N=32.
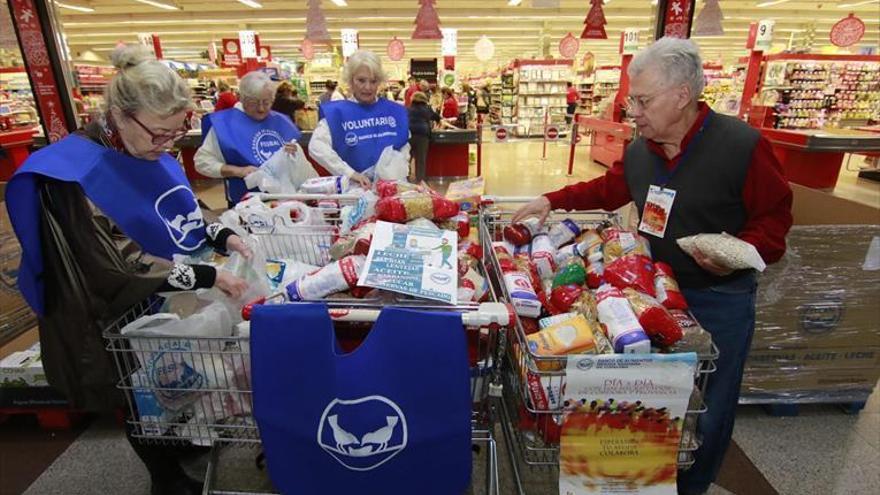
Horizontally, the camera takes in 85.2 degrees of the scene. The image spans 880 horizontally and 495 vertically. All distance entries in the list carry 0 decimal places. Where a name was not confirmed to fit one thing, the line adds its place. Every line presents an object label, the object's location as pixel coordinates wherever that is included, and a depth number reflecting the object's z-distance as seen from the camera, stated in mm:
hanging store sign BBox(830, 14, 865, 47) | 10188
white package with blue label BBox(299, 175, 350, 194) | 2271
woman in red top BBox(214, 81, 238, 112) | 4540
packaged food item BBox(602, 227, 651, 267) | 1518
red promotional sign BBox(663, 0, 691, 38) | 3139
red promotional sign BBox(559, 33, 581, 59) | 13930
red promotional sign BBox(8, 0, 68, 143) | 3506
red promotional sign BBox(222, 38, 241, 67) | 14812
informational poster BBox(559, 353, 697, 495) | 1082
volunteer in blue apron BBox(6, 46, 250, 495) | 1266
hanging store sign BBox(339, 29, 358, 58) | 14000
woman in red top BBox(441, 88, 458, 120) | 10695
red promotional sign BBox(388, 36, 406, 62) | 13953
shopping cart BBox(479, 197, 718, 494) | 1127
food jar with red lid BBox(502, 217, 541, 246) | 1841
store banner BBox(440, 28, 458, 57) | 15609
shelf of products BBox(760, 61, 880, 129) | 11945
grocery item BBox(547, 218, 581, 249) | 1850
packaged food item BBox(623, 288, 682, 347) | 1161
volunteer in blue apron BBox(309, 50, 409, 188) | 2846
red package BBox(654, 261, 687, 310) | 1324
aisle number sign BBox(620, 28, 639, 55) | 10922
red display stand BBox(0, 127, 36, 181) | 7062
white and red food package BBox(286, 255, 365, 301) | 1262
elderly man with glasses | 1498
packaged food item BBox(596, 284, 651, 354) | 1112
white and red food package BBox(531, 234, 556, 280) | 1638
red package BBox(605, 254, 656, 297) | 1357
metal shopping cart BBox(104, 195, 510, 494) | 1221
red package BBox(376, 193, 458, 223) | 1579
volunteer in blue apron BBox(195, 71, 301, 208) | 2876
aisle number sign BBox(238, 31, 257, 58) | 13828
